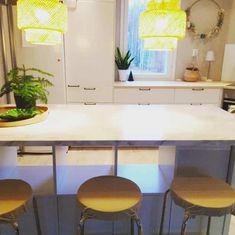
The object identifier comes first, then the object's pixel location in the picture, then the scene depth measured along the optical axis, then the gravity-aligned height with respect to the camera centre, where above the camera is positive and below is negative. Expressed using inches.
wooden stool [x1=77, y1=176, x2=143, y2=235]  45.6 -27.1
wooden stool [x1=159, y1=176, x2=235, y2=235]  47.6 -27.1
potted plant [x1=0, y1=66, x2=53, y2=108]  60.3 -7.7
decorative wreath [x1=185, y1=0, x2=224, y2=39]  152.1 +21.2
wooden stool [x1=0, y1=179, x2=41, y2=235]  44.6 -27.4
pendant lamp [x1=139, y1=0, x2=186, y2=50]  55.2 +9.0
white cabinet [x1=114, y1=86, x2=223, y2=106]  134.0 -19.0
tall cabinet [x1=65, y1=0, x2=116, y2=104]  120.6 +3.6
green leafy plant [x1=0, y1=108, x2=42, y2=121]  57.2 -13.7
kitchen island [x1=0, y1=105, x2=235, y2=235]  49.8 -15.7
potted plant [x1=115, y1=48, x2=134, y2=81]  146.5 -2.7
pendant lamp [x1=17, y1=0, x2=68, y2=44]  48.6 +8.5
